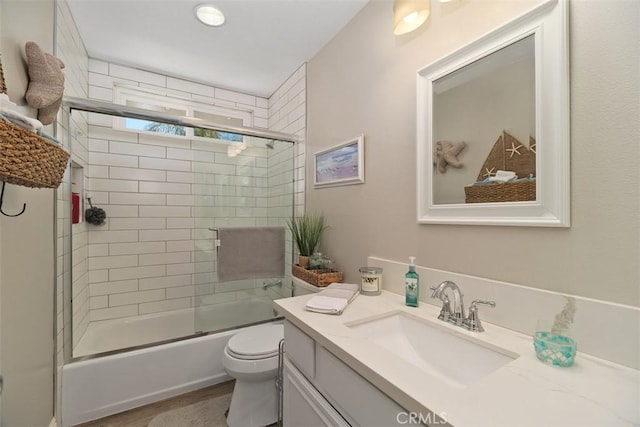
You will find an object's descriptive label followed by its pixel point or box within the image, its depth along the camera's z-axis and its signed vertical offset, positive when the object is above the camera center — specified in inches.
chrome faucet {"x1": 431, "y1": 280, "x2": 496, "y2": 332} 35.4 -13.8
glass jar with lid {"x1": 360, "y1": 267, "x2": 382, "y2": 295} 50.8 -13.1
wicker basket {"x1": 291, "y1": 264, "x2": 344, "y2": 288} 61.6 -15.2
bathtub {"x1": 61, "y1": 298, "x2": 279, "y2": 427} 59.1 -38.8
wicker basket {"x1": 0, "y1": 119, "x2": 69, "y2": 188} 24.9 +6.0
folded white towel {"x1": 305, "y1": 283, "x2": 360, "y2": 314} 40.8 -14.5
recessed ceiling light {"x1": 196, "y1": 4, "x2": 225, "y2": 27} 63.1 +49.1
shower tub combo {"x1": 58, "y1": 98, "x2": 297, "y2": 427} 61.6 -25.4
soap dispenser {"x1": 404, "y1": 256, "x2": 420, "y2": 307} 44.4 -12.5
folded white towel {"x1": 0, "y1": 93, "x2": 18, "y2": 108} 26.1 +11.4
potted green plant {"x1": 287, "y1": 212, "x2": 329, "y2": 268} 73.5 -6.6
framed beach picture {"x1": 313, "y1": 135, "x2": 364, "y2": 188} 61.2 +12.8
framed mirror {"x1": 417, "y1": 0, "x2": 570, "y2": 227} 31.4 +12.2
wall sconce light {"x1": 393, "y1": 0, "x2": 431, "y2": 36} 44.0 +33.9
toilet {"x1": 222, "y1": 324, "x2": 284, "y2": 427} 56.2 -37.5
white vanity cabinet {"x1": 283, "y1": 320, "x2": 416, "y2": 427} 25.9 -21.2
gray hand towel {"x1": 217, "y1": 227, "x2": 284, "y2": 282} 75.8 -11.8
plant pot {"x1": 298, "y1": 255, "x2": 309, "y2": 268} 71.6 -13.2
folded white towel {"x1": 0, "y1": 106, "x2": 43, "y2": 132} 26.0 +9.9
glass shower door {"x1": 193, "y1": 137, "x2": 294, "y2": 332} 80.7 +1.0
